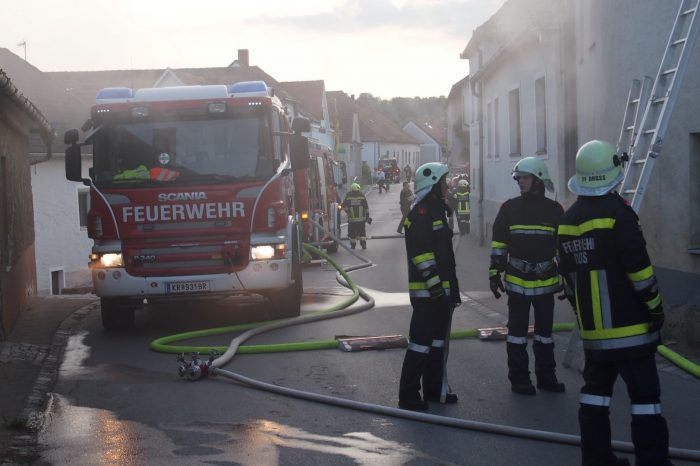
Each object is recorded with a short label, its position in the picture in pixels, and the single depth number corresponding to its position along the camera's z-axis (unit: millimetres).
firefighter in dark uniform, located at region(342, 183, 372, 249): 25453
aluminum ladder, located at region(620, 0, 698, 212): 8742
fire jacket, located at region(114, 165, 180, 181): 11461
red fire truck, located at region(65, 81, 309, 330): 11312
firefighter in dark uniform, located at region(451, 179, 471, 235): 30233
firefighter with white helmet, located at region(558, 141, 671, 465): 5117
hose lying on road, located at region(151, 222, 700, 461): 5770
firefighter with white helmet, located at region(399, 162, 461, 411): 7164
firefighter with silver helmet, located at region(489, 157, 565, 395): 7770
